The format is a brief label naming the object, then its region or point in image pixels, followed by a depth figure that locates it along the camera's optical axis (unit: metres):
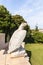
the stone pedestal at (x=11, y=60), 2.14
